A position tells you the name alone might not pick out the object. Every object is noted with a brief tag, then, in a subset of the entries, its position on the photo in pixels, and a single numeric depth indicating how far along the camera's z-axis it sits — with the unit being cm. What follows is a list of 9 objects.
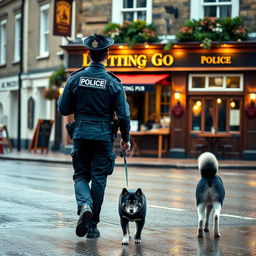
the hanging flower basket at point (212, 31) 2678
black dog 705
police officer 736
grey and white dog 777
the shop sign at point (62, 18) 2893
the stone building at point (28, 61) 3284
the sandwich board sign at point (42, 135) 2903
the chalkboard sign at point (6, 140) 3025
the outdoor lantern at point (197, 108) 2762
